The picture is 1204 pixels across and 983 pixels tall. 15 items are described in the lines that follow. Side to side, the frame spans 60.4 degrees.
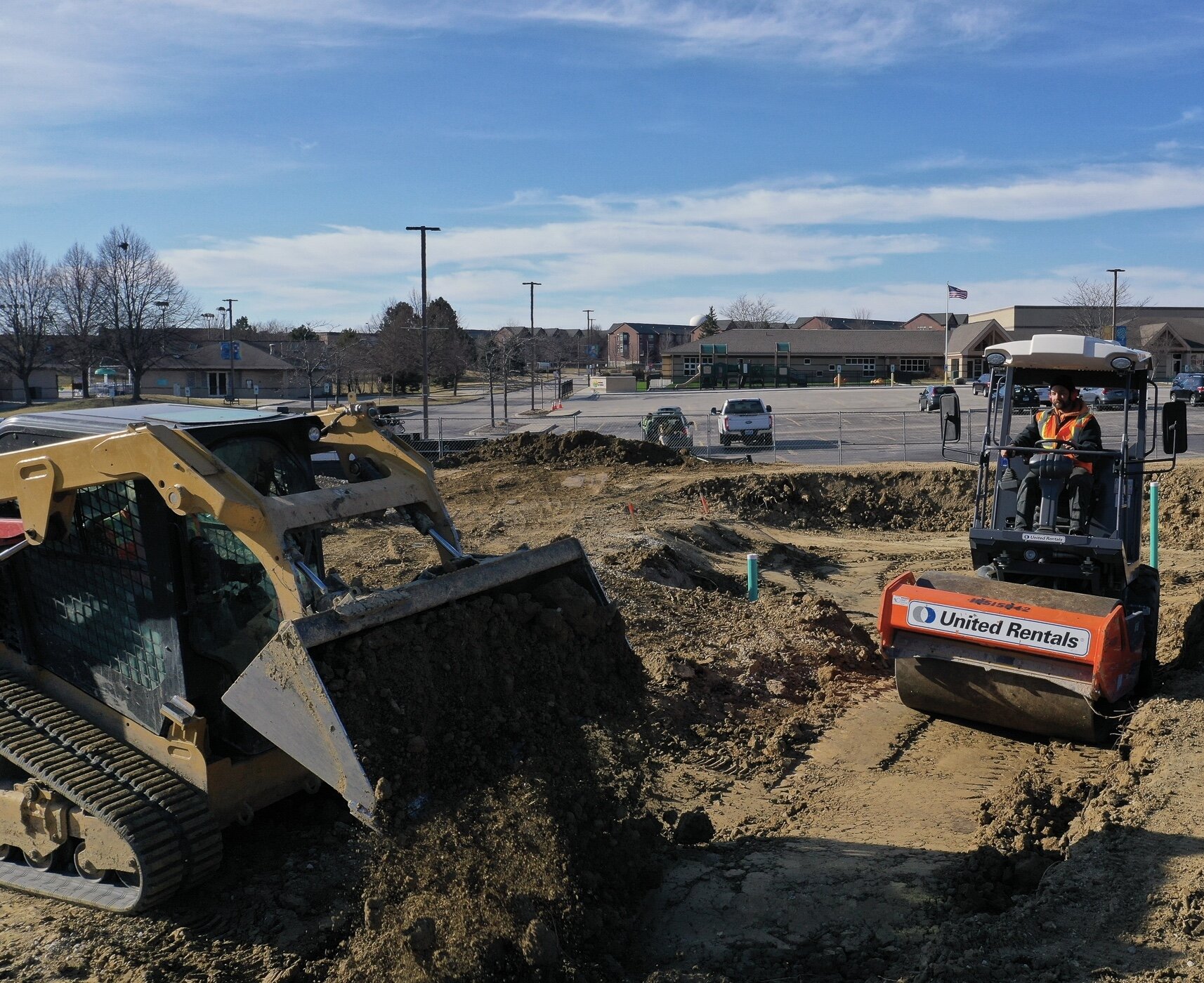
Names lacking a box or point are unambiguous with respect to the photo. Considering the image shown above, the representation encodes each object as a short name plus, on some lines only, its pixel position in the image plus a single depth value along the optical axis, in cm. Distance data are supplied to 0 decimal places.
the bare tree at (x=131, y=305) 5934
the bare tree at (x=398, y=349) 6962
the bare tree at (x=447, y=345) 7262
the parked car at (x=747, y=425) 3247
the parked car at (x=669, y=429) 3186
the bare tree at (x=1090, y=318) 7025
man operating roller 823
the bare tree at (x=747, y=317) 12512
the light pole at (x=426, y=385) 2928
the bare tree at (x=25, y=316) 6025
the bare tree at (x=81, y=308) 5975
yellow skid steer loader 490
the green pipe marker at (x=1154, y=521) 1203
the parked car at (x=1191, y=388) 4659
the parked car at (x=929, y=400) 4790
